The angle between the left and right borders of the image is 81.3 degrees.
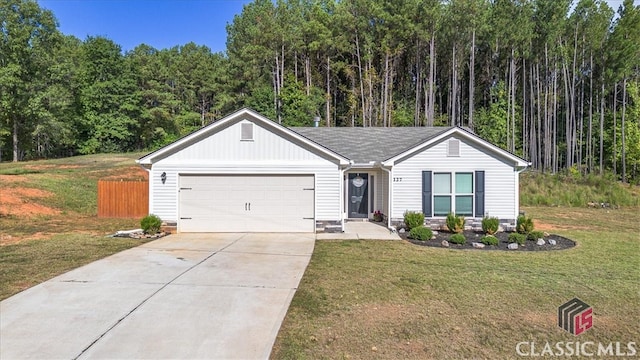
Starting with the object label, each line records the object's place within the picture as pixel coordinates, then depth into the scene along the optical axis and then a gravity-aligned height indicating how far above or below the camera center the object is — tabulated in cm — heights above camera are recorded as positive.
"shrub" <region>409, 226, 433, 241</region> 1065 -142
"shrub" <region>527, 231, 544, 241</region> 1047 -143
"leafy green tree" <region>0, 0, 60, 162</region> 3372 +1142
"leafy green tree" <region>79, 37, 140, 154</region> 3991 +887
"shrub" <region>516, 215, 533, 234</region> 1095 -121
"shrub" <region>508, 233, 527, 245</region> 1000 -145
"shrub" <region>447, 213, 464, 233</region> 1162 -124
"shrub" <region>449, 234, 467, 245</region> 1010 -149
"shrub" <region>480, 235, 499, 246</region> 1002 -152
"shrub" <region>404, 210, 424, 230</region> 1184 -114
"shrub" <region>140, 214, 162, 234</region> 1112 -124
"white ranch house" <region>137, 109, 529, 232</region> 1202 +14
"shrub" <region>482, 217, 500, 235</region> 1141 -125
